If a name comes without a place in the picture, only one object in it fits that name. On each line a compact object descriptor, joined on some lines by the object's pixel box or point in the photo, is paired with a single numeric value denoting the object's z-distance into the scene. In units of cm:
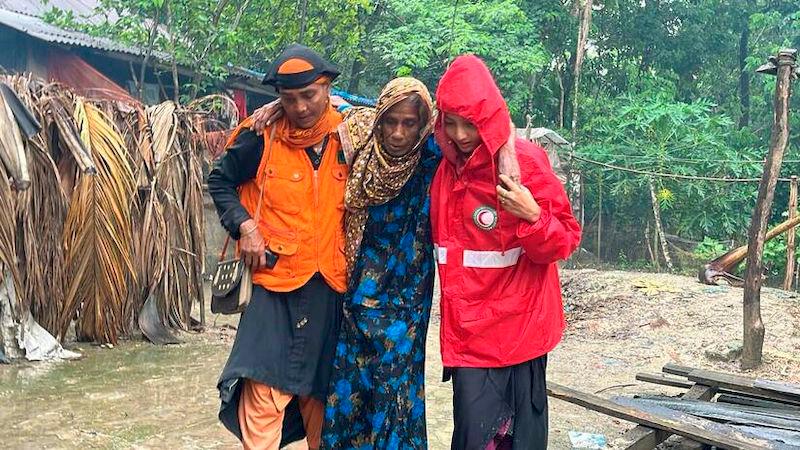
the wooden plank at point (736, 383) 421
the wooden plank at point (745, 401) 423
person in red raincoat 246
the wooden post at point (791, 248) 895
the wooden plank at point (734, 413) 377
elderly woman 276
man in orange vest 276
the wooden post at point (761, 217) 625
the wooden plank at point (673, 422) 337
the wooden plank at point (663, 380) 470
